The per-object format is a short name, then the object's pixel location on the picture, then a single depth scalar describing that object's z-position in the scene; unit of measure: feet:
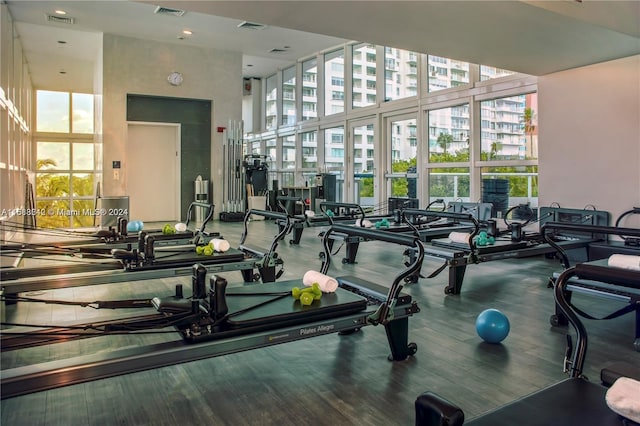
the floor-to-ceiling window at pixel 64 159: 40.01
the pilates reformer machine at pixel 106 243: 12.61
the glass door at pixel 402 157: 28.17
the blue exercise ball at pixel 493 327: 9.09
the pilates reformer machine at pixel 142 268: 10.05
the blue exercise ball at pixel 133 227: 19.31
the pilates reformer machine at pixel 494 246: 13.16
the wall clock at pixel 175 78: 34.35
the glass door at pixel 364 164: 31.09
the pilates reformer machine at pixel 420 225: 16.33
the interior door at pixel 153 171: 35.24
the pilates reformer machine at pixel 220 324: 5.57
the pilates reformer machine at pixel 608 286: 8.80
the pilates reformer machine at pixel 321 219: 21.86
